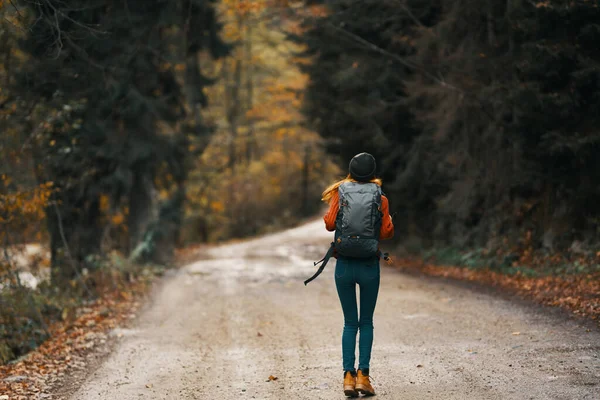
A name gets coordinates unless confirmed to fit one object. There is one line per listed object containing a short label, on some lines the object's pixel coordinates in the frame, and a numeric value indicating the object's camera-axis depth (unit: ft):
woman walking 39.99
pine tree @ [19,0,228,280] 94.07
